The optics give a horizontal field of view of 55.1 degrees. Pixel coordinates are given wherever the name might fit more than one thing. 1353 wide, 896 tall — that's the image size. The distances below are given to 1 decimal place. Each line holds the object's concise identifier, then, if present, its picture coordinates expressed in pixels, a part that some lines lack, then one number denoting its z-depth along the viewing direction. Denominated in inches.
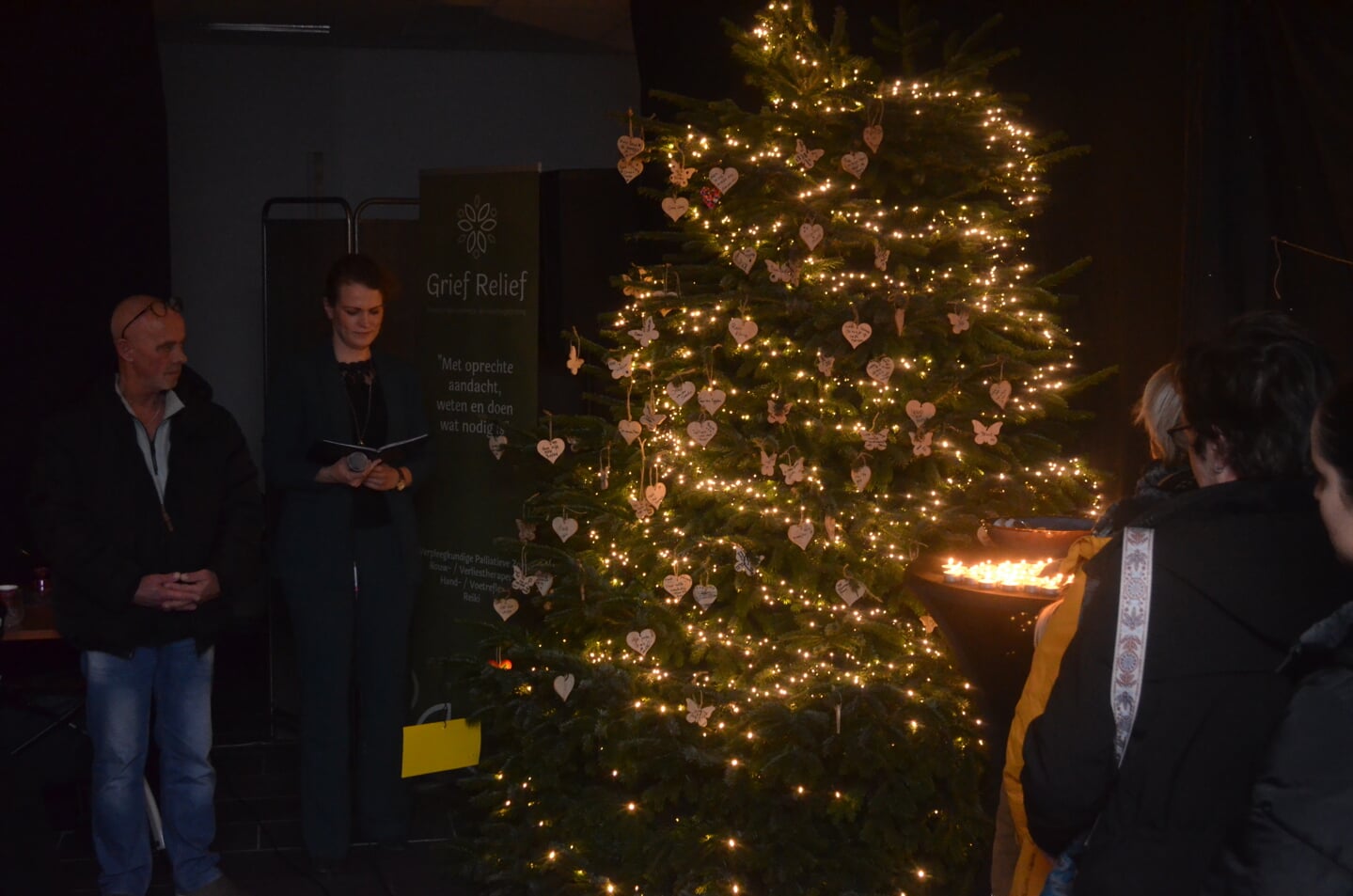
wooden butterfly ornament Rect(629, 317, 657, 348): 142.7
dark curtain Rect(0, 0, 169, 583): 213.3
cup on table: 162.6
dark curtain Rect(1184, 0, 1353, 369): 126.2
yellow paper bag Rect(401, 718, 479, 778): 166.9
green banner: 188.1
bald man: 139.3
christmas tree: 133.3
